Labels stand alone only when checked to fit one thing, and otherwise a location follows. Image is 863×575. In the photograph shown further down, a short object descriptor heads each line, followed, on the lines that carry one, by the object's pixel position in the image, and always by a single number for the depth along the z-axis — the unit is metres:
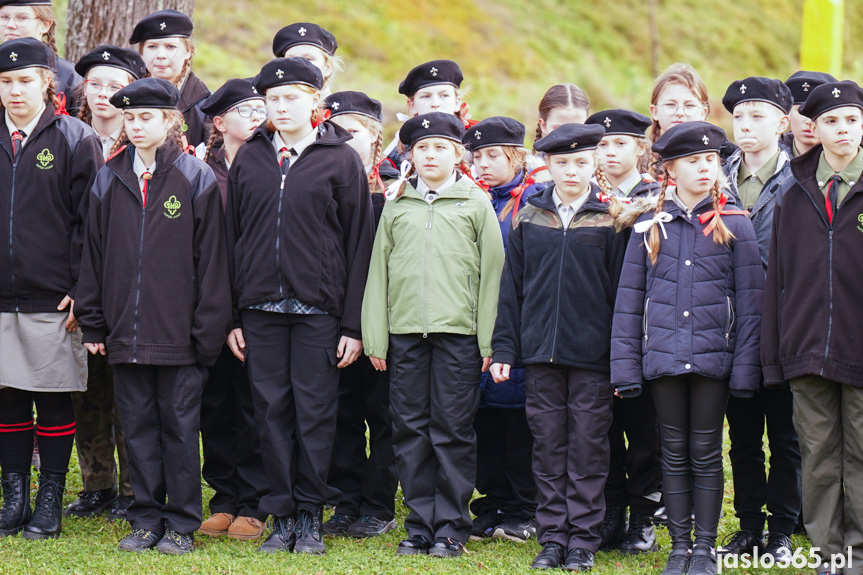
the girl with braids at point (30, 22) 11.82
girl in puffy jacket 8.74
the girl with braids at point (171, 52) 11.99
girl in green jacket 9.70
